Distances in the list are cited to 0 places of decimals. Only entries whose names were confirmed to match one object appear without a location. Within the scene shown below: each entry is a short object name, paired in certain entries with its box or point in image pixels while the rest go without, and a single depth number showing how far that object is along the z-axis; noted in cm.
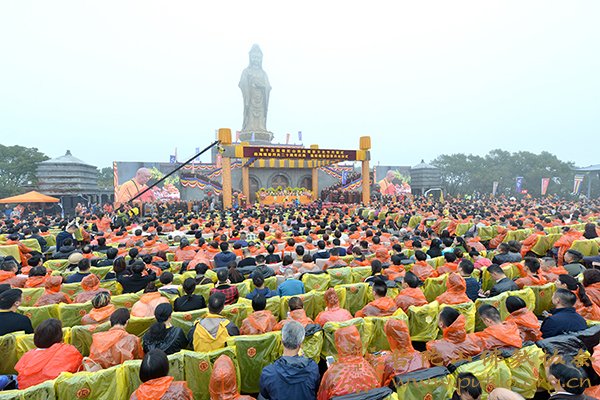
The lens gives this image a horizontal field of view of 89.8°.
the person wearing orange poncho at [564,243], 709
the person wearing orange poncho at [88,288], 452
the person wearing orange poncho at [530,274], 461
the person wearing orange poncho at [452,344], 274
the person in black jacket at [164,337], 315
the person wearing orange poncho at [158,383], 216
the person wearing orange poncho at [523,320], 322
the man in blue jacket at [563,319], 326
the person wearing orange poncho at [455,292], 394
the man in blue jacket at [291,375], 234
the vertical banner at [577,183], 2483
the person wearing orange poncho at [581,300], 366
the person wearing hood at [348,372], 242
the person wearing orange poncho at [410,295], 408
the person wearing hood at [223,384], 234
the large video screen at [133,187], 2534
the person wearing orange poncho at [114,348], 291
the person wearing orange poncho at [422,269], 537
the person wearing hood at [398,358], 278
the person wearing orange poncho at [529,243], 775
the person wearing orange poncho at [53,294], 447
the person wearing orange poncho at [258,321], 345
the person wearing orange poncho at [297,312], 358
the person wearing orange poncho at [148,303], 403
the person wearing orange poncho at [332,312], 360
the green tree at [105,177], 3997
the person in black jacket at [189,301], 401
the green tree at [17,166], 2409
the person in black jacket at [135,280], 521
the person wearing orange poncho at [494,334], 279
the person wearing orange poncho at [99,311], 365
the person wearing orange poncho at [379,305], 383
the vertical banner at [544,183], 2905
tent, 1815
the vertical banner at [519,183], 2994
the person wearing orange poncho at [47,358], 266
